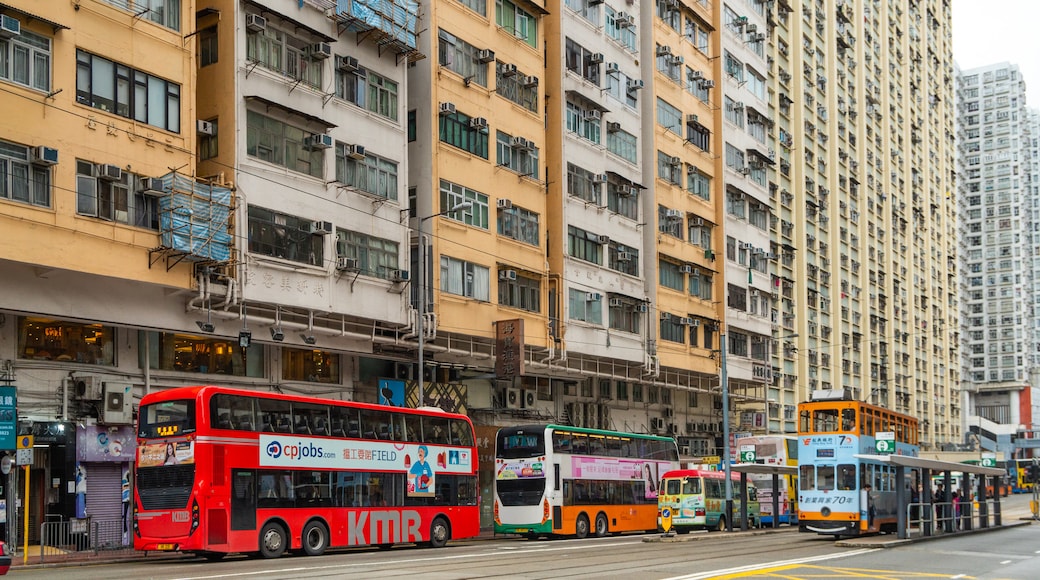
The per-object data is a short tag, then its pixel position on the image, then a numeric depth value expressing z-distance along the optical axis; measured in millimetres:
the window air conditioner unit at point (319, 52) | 34031
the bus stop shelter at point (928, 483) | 33500
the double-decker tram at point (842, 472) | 35219
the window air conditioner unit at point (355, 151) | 34969
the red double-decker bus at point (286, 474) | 24544
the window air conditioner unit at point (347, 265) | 33719
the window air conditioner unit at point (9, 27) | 24906
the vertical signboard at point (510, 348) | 39469
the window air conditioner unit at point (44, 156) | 25609
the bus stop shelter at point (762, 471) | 39562
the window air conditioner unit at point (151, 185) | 28297
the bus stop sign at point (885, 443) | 36969
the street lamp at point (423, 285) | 35750
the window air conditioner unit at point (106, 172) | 27172
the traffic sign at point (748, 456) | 46959
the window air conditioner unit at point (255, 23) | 31703
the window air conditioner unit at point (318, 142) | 33712
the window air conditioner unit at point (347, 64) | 34969
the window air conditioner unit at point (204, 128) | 31094
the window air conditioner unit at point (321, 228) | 33219
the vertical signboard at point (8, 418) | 25797
